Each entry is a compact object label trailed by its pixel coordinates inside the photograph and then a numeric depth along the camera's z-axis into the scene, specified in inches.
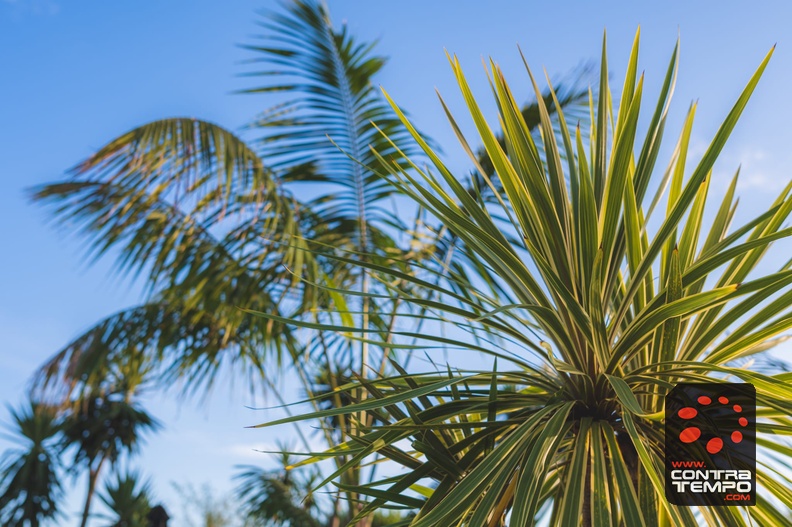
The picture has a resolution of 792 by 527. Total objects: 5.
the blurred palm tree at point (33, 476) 395.2
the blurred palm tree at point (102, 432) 419.5
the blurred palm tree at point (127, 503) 399.2
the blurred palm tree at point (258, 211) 144.2
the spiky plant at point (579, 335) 58.8
